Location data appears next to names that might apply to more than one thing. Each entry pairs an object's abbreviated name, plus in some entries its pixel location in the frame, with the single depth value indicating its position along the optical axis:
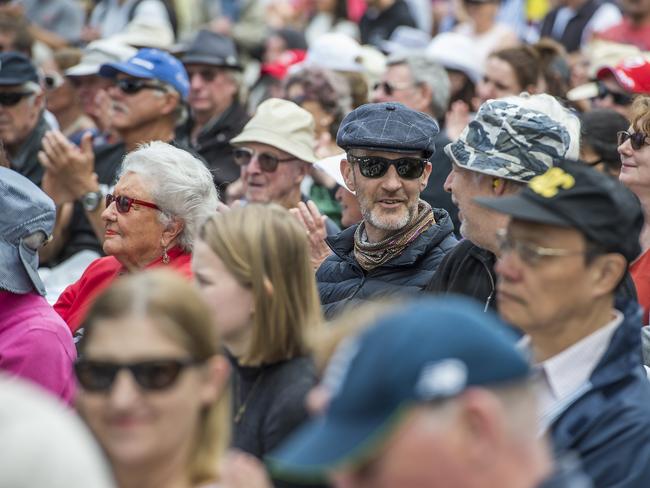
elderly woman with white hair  10.87
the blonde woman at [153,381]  5.71
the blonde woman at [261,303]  7.41
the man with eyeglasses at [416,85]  17.03
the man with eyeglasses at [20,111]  16.36
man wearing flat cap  10.59
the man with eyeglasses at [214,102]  16.73
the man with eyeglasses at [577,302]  6.91
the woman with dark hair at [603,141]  13.29
